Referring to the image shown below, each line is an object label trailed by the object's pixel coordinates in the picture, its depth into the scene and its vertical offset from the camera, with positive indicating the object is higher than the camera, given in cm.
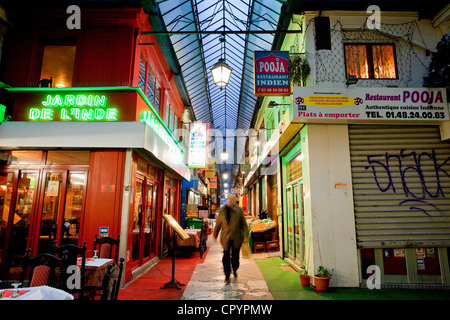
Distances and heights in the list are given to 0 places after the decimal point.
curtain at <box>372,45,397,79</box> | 712 +405
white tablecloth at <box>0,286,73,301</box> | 260 -93
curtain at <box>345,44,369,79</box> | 703 +403
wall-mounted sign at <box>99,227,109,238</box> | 617 -63
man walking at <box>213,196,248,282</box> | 638 -63
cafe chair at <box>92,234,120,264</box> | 525 -86
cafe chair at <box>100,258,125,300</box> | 271 -91
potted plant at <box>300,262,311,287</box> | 616 -175
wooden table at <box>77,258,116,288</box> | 422 -116
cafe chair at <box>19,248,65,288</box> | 333 -85
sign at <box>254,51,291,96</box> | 661 +345
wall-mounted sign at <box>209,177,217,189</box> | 3253 +296
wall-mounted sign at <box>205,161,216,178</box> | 2223 +305
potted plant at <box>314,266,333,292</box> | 579 -164
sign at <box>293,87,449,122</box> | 621 +252
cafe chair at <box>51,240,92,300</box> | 366 -77
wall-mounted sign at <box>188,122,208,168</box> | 1289 +310
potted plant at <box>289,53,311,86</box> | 674 +362
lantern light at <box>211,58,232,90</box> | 716 +372
